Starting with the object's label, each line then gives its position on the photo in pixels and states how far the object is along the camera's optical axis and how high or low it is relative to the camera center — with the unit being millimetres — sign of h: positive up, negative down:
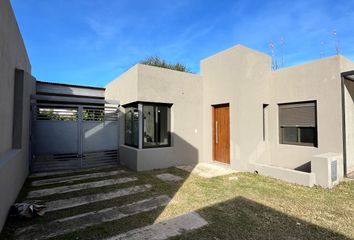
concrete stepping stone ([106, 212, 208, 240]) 2955 -1661
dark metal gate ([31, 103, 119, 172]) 7277 -384
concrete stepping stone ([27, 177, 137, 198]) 4961 -1684
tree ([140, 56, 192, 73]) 21375 +7026
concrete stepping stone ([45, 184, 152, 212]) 4168 -1689
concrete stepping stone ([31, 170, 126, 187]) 5918 -1680
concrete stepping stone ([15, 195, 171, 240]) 3090 -1686
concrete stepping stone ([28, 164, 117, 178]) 6758 -1674
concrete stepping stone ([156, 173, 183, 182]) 6066 -1657
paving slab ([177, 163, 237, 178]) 6777 -1632
